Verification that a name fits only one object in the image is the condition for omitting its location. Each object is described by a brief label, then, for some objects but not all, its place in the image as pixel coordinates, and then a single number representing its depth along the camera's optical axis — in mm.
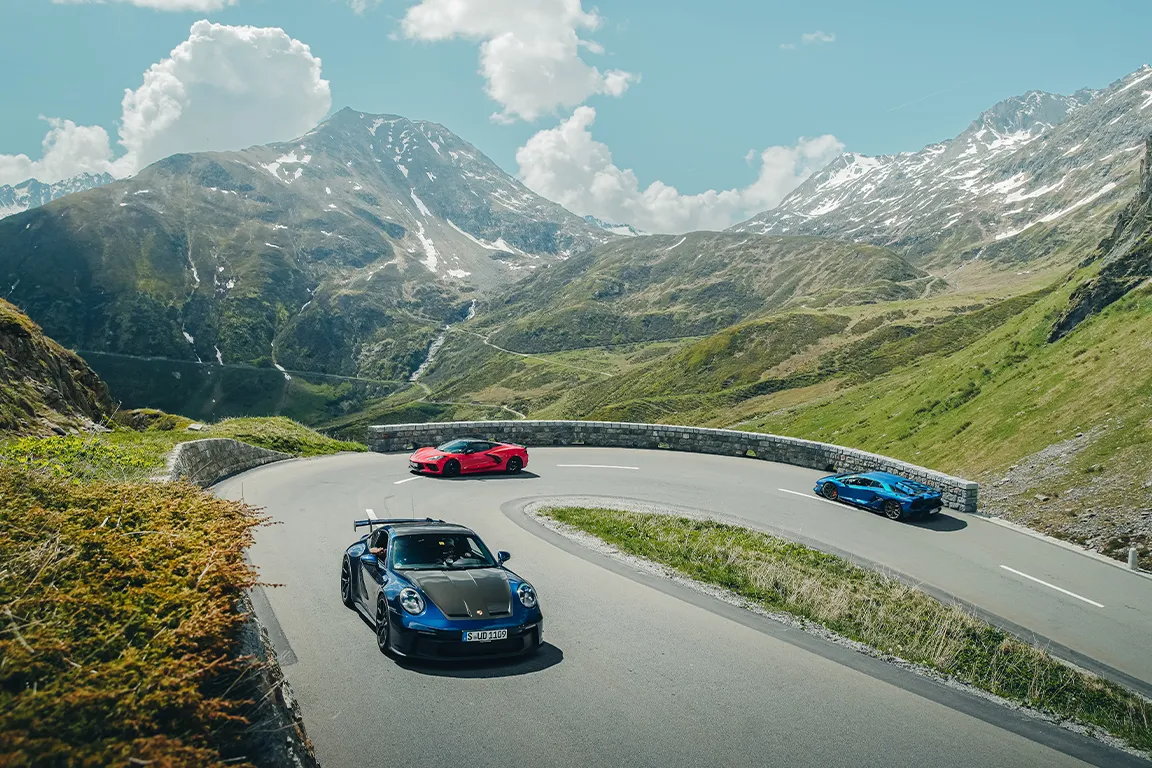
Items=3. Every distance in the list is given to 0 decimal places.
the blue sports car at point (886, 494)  21781
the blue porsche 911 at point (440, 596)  9109
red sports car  26172
